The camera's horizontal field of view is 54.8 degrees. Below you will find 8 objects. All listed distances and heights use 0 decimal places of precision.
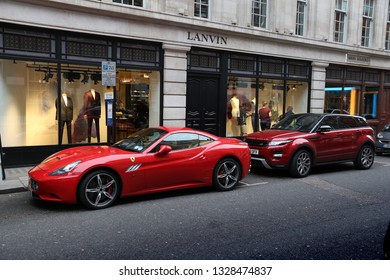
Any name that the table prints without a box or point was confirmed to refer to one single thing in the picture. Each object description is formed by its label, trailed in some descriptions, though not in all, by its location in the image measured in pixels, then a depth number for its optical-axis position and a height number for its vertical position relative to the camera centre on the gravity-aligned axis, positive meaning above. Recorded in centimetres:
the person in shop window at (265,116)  1617 -47
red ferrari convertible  650 -126
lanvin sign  1347 +238
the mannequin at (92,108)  1220 -27
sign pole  950 +64
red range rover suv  988 -100
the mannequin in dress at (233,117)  1523 -52
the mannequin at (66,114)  1160 -47
